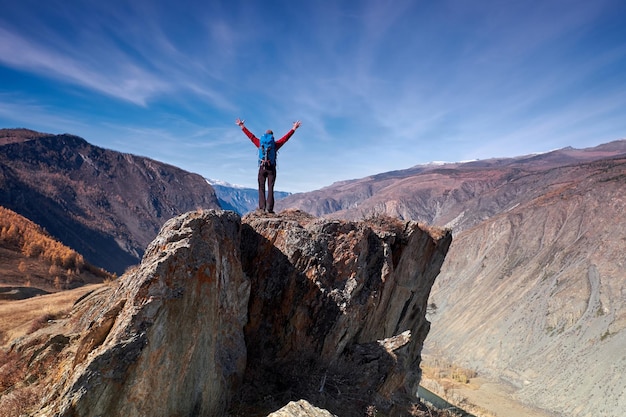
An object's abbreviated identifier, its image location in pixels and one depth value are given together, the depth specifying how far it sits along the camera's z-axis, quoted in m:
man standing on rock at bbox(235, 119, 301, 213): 11.27
